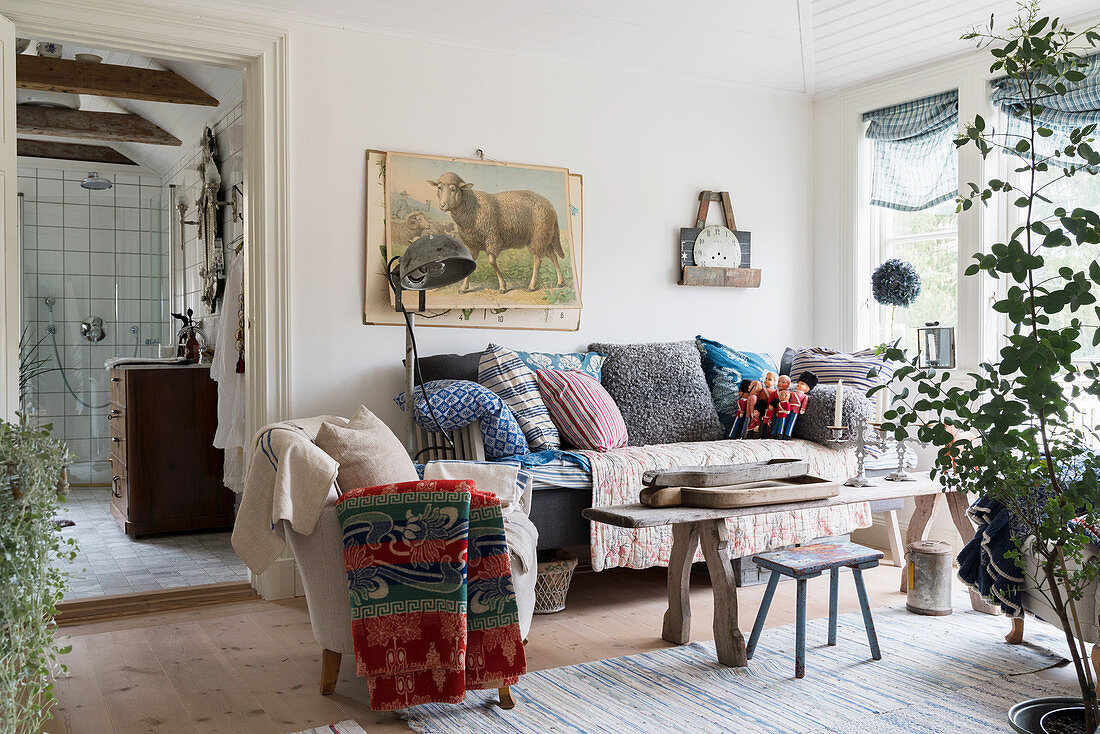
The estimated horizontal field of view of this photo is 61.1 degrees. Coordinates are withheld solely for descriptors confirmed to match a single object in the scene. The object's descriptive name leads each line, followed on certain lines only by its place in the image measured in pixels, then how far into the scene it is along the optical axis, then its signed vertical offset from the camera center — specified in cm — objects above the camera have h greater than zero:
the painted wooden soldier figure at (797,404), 419 -23
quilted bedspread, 361 -68
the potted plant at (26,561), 135 -31
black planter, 196 -76
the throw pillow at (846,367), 444 -7
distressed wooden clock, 486 +53
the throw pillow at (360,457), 277 -32
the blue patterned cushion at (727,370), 448 -9
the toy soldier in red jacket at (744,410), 432 -27
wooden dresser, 502 -55
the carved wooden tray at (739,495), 281 -44
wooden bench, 277 -63
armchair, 263 -65
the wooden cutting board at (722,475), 292 -39
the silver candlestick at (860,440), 340 -36
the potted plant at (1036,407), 175 -11
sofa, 357 -44
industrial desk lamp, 337 +31
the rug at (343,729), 245 -100
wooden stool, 279 -65
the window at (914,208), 469 +76
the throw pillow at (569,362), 416 -4
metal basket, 358 -90
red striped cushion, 387 -25
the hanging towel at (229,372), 472 -10
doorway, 368 +80
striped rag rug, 252 -99
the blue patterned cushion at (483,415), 358 -24
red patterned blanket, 251 -65
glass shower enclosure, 732 +49
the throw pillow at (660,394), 424 -19
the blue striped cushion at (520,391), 380 -16
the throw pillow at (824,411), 412 -26
